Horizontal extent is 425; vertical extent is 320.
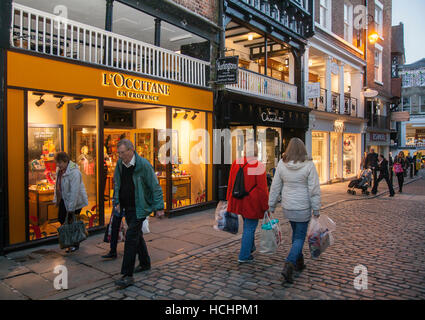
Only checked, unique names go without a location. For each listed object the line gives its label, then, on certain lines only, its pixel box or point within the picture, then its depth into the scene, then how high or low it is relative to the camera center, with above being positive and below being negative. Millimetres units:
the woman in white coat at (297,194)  4629 -559
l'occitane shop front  5988 +498
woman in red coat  5262 -687
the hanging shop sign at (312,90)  15242 +2764
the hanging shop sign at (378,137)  24078 +1144
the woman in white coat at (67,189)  5762 -598
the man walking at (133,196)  4457 -571
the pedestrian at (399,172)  15285 -859
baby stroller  13531 -1145
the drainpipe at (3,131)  5734 +368
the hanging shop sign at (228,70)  10266 +2466
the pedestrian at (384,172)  13534 -756
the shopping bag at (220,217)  5719 -1054
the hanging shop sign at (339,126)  18680 +1439
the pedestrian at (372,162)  14227 -385
